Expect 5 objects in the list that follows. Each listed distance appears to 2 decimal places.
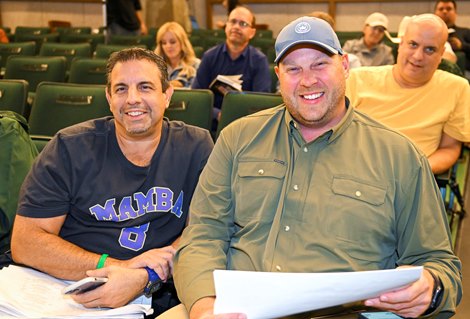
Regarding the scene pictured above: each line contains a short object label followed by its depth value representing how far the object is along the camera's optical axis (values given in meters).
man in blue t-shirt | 2.16
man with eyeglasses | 4.81
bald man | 3.21
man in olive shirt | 1.79
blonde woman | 5.40
